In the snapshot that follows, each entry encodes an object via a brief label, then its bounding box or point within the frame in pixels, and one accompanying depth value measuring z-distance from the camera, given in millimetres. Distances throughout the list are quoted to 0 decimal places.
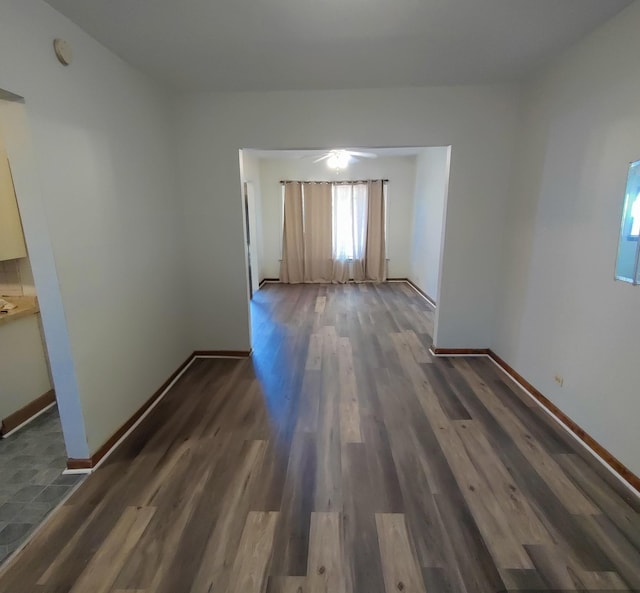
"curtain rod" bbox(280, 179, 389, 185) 6585
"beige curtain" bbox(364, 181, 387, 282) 6605
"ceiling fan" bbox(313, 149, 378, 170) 4792
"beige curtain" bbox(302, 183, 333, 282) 6676
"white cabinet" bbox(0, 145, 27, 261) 2275
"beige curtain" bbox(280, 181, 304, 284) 6695
